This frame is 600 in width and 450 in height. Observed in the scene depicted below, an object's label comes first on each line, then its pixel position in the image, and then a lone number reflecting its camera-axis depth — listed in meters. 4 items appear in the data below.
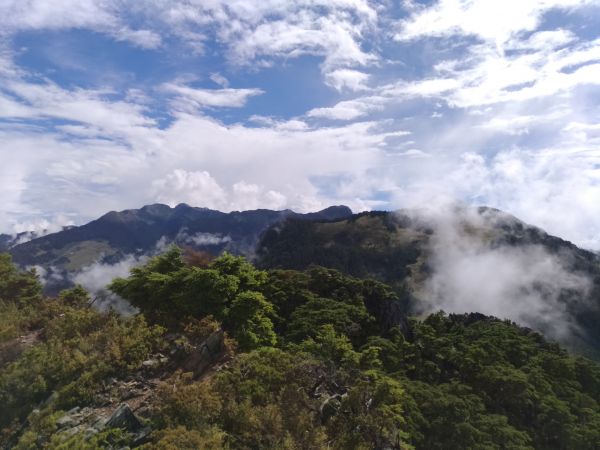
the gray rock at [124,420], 15.06
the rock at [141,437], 14.61
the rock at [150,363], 19.23
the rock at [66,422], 15.62
